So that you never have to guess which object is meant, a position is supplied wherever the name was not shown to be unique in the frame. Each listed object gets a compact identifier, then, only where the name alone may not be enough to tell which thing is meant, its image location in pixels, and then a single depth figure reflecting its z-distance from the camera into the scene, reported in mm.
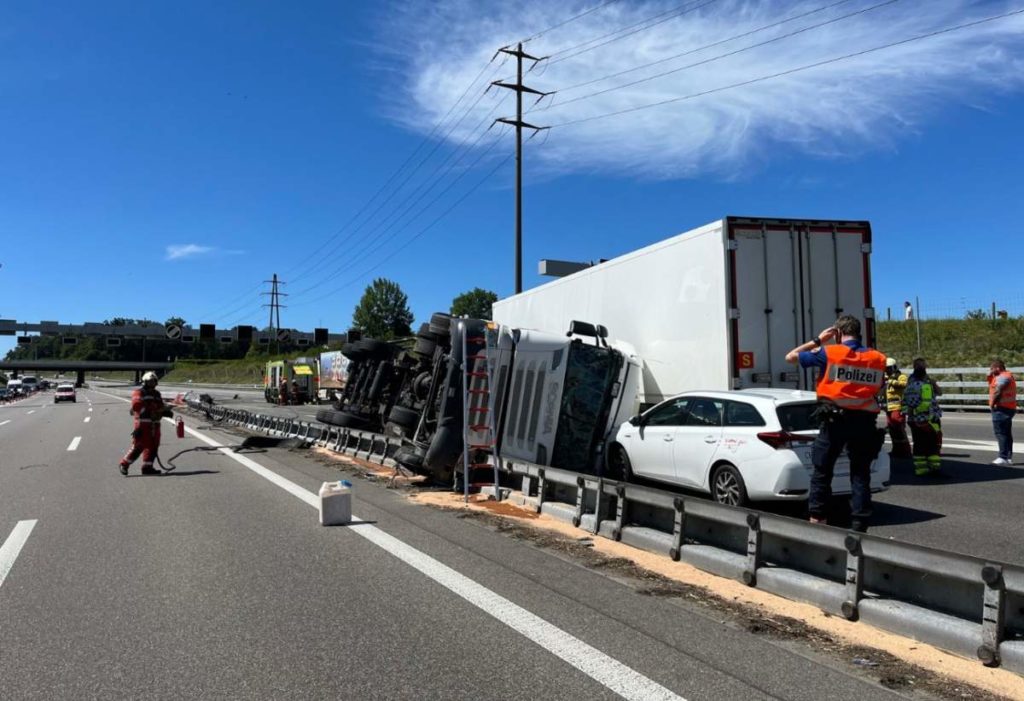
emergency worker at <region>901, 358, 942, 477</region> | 11102
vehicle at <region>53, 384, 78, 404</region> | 58019
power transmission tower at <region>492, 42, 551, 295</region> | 29156
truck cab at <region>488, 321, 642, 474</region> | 10086
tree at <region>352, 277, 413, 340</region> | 106000
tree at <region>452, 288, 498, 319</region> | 101812
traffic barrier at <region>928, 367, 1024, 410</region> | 25484
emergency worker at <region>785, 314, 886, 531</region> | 6035
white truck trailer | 9914
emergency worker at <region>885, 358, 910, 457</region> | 12609
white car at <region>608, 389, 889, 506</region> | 7820
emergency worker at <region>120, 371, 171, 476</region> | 12773
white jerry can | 8164
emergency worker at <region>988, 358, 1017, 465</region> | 11758
